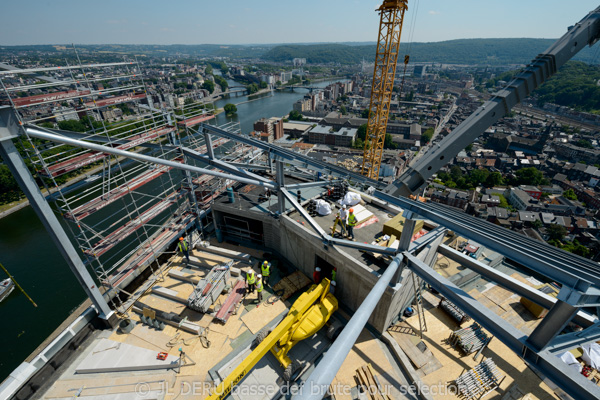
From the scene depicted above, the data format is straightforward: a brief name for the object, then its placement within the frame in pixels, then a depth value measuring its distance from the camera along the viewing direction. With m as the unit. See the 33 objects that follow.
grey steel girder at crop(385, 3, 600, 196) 10.82
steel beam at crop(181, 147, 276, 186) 16.70
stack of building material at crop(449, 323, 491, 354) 10.62
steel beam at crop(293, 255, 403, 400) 4.62
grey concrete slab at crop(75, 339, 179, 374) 10.27
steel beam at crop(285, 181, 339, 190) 14.49
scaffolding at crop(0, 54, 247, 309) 9.97
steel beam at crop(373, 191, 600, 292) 5.64
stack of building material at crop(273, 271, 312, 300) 13.51
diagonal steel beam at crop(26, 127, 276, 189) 8.39
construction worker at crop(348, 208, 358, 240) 12.46
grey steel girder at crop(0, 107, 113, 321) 8.01
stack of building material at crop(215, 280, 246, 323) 12.06
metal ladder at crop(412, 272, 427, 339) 10.81
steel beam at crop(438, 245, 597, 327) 8.19
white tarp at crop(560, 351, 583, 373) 9.38
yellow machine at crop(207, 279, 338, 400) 8.77
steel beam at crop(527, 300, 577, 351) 5.79
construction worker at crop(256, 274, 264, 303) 12.95
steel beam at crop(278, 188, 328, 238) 12.34
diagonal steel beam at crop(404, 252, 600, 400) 5.81
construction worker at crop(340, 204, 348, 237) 13.09
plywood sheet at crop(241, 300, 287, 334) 12.04
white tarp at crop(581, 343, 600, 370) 10.10
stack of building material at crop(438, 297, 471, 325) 11.83
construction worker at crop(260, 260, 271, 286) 13.52
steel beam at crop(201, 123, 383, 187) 13.43
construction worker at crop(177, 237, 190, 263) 15.12
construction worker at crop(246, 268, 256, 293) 13.00
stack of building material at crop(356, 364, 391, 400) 9.42
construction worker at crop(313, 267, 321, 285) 13.12
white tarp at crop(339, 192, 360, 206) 14.92
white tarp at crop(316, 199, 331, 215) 15.21
